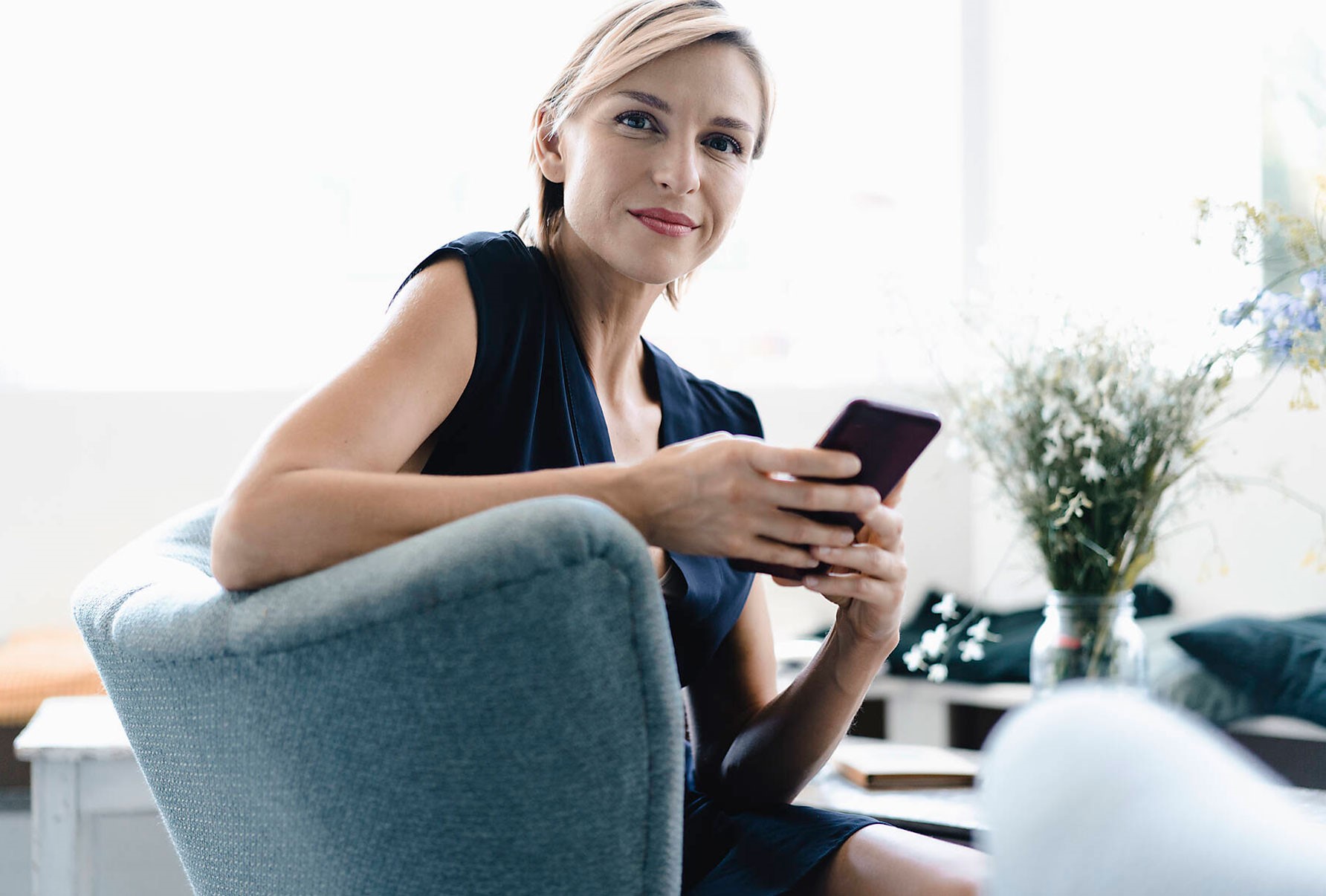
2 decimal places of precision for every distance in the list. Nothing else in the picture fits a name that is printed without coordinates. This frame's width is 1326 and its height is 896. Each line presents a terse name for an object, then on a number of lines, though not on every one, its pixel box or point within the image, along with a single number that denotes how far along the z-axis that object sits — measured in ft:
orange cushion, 8.63
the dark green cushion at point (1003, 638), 9.93
